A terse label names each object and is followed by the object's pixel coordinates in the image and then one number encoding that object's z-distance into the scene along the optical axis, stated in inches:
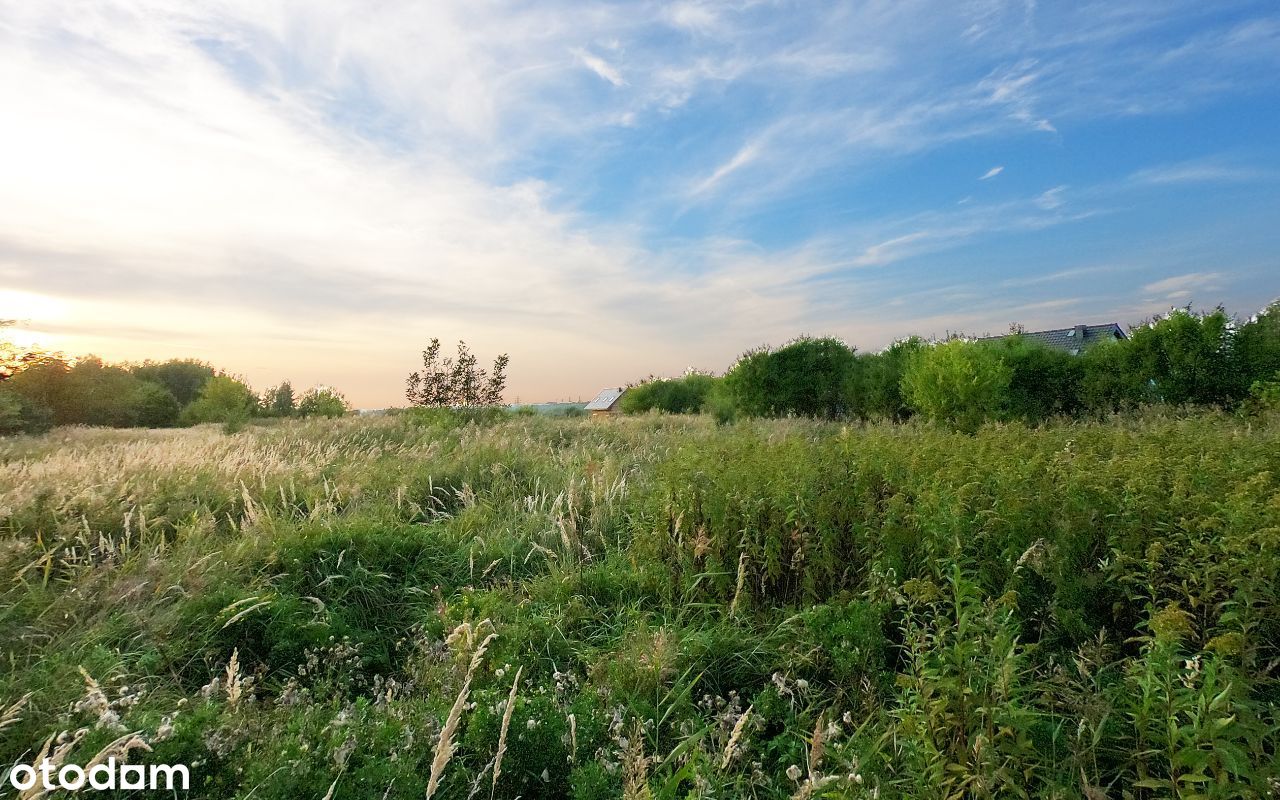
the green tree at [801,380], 804.0
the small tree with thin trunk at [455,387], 678.5
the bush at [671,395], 1411.2
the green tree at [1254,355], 544.1
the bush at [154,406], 1253.7
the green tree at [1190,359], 553.3
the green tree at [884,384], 726.5
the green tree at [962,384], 588.1
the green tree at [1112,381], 581.0
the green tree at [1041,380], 633.6
